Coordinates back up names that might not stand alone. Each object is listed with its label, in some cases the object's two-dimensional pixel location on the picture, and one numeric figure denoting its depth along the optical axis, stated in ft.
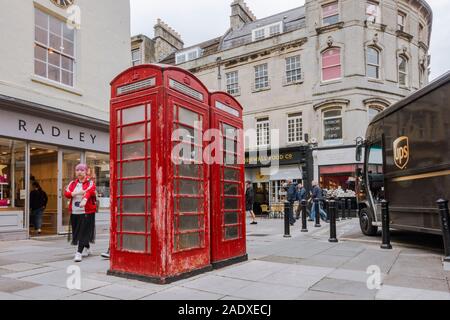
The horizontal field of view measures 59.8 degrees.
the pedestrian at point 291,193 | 51.27
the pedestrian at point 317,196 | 48.51
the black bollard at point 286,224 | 34.04
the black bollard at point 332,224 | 30.11
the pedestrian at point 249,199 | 50.16
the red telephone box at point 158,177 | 16.15
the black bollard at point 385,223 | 26.25
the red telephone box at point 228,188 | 19.49
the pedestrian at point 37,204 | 36.55
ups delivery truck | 22.29
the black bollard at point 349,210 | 59.24
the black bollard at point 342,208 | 56.33
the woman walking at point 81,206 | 22.20
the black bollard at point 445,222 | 21.13
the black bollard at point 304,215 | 38.83
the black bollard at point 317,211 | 43.15
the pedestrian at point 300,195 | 52.90
